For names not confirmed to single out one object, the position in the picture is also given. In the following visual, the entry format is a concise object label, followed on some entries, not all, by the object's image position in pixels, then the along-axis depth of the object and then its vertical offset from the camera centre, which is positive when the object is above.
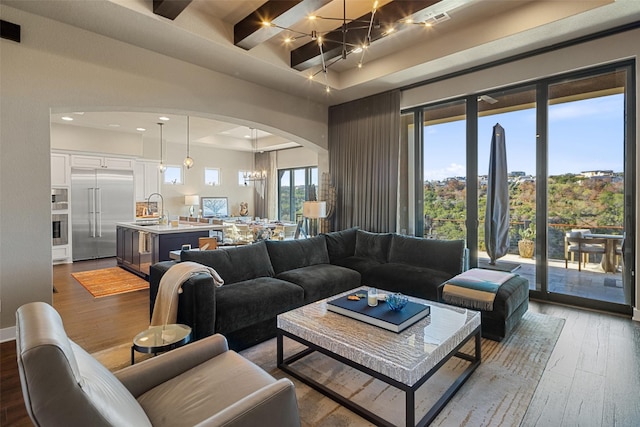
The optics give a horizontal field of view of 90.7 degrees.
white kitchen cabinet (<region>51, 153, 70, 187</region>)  6.54 +0.87
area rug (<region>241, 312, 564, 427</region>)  1.95 -1.27
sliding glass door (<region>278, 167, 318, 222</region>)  10.08 +0.68
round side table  2.02 -0.87
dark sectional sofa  2.68 -0.75
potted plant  4.24 -0.45
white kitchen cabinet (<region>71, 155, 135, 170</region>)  6.89 +1.11
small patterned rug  4.67 -1.16
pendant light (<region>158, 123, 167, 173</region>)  8.02 +1.10
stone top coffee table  1.80 -0.87
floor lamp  5.44 +0.01
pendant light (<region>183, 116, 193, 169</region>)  7.52 +1.15
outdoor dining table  3.73 -0.53
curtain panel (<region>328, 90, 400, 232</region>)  5.25 +0.88
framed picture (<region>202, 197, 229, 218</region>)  10.07 +0.10
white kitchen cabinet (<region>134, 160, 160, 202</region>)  8.08 +0.84
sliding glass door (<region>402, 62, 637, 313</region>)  3.67 +0.37
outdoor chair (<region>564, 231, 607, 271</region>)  3.85 -0.47
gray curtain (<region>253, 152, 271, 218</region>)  11.08 +0.71
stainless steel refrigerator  6.86 +0.06
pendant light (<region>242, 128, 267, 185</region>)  10.39 +1.22
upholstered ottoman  2.95 -0.98
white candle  2.51 -0.72
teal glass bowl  2.41 -0.73
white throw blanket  2.54 -0.66
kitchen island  5.18 -0.53
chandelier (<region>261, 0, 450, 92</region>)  2.97 +1.94
